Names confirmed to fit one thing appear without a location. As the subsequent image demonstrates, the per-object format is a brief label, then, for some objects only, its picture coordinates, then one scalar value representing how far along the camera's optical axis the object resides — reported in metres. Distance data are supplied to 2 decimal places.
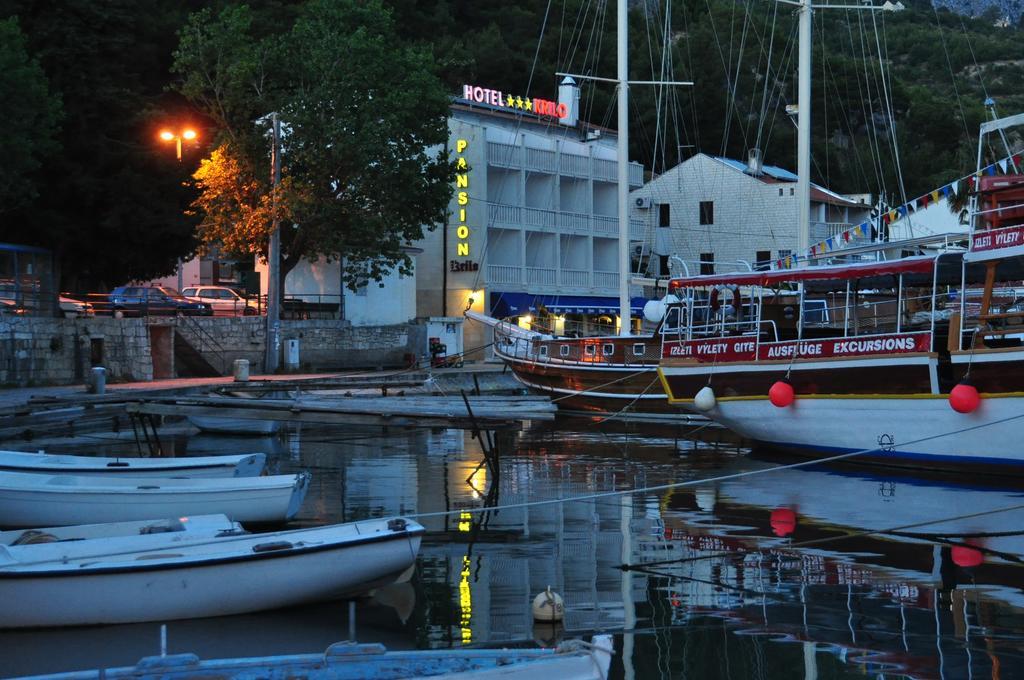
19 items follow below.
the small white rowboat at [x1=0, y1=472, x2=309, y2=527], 15.55
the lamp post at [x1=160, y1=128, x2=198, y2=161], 35.78
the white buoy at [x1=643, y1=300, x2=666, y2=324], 38.71
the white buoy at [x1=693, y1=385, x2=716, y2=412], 26.55
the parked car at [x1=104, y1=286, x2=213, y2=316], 41.16
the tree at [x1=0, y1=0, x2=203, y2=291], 43.31
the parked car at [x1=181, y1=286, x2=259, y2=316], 46.47
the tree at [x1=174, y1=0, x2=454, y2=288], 41.34
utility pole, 39.91
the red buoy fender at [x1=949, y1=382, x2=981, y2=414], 21.91
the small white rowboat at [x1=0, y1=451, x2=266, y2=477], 17.73
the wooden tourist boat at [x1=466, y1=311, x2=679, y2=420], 35.94
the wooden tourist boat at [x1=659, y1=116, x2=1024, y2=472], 22.14
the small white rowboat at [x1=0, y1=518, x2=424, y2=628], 11.65
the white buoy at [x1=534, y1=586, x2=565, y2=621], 11.88
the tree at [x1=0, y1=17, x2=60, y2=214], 37.09
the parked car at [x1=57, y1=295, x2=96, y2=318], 40.59
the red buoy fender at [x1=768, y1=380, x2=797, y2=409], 25.19
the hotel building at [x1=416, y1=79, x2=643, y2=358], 57.44
